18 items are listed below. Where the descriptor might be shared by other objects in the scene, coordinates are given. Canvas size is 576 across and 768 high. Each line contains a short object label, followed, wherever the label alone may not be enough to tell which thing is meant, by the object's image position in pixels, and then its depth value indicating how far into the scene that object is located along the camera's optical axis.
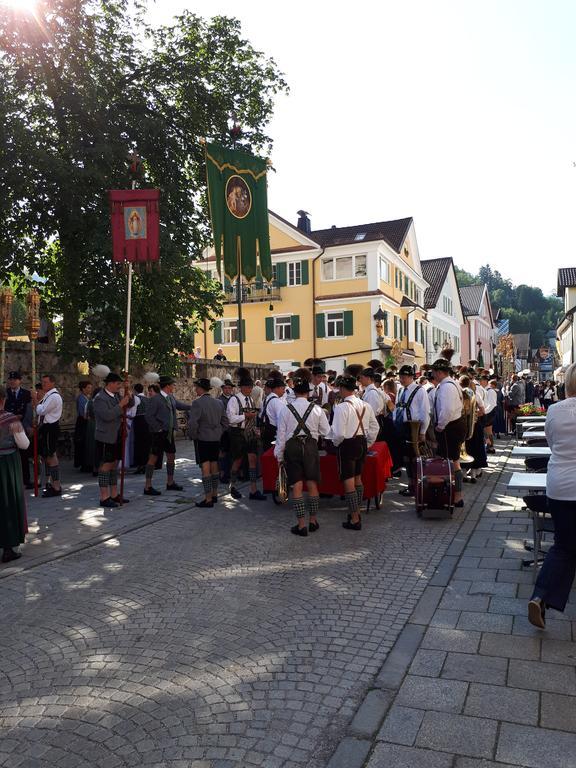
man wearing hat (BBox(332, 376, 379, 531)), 8.00
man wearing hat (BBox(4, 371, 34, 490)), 11.19
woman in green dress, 6.61
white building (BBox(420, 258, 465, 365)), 50.25
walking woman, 4.49
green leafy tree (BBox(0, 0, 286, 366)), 15.13
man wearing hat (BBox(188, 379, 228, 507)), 9.64
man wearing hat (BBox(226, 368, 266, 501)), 10.67
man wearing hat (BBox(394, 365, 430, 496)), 9.87
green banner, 14.89
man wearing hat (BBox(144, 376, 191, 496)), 10.78
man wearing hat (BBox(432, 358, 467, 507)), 9.03
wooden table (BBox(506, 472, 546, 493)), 5.84
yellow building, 36.97
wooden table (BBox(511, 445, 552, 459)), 8.00
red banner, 12.10
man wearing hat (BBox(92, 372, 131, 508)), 9.55
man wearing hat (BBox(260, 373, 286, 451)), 9.92
